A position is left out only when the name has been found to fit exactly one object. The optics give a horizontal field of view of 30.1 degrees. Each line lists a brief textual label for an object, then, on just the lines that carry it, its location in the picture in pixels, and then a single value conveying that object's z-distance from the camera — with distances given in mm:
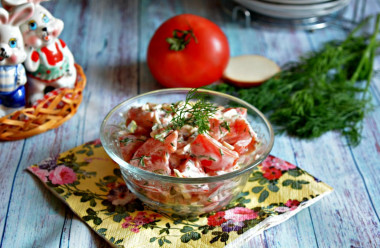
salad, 478
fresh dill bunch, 601
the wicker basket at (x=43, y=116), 556
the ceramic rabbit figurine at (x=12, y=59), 527
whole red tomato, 634
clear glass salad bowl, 471
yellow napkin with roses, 484
